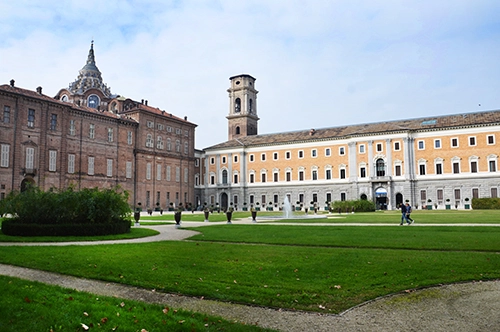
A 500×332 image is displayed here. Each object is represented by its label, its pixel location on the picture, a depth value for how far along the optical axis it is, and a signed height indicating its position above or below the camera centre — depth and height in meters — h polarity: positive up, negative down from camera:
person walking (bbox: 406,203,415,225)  23.03 -0.46
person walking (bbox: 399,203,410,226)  22.88 -0.48
